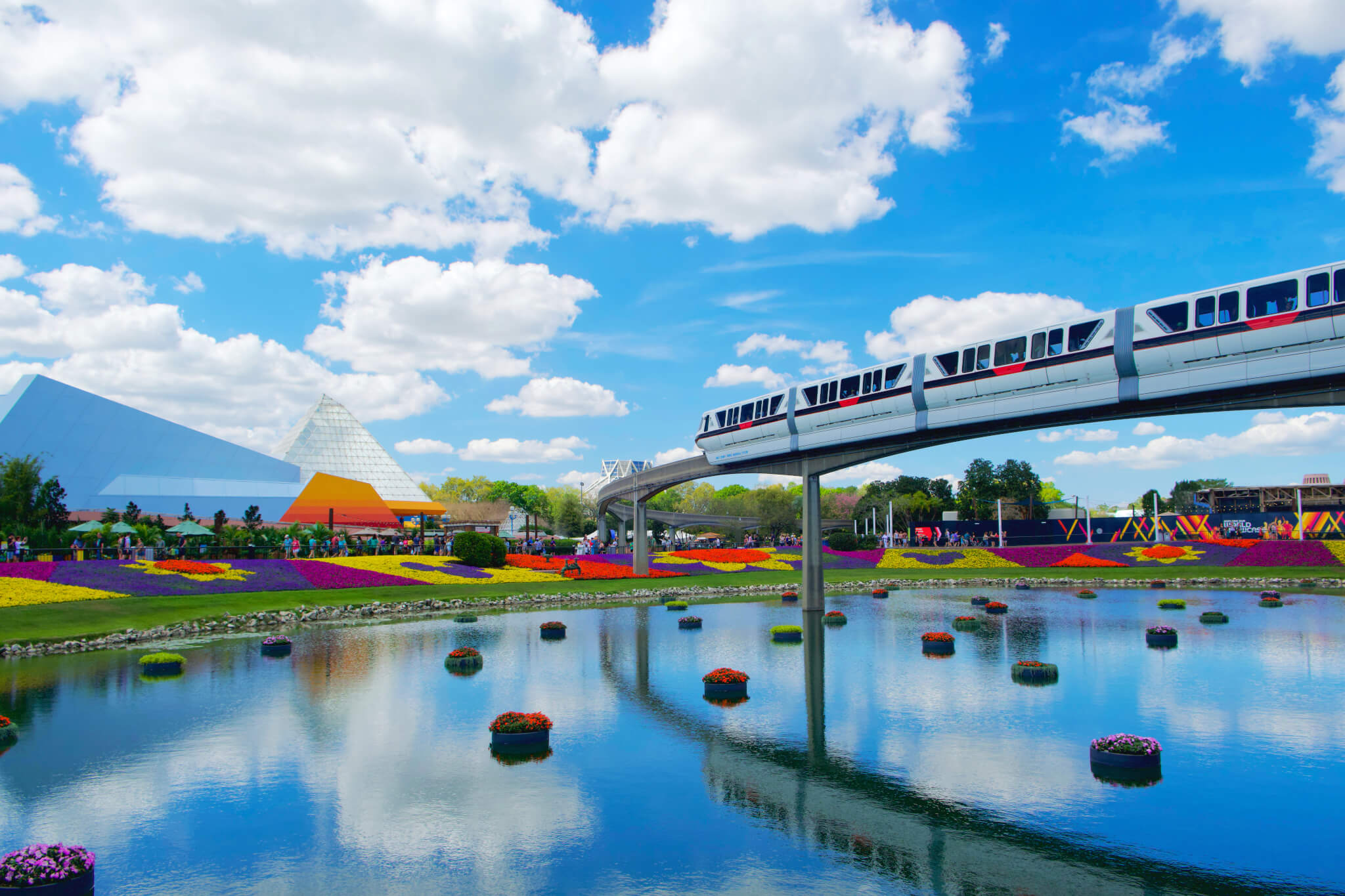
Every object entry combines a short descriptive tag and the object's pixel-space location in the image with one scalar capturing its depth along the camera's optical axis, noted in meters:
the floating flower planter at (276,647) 30.97
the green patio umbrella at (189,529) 55.66
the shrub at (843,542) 88.88
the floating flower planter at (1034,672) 24.92
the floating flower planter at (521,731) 17.81
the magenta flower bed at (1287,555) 61.84
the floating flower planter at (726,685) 23.59
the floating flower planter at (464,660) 27.88
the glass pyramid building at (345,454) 133.38
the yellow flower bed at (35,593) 36.31
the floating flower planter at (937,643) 30.52
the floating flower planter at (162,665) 26.83
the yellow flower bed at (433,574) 56.28
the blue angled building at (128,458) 82.12
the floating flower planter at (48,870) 10.48
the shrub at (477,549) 63.31
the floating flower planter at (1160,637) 31.14
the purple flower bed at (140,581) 41.22
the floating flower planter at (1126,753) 15.67
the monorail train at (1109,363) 24.05
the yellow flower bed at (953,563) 74.25
